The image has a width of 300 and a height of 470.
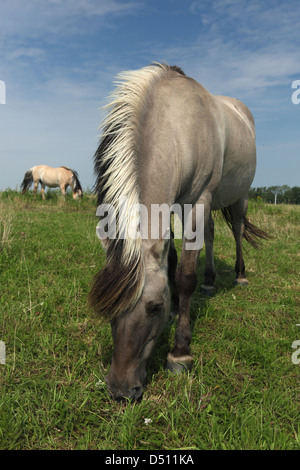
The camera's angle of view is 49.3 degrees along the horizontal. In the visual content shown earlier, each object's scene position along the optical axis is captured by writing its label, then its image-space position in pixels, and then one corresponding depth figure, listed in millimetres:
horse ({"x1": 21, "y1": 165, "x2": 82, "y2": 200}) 14023
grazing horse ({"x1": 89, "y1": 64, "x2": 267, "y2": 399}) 1979
